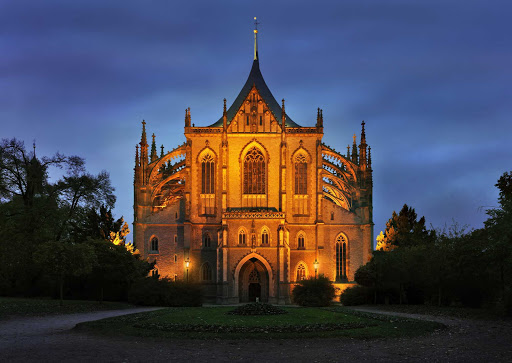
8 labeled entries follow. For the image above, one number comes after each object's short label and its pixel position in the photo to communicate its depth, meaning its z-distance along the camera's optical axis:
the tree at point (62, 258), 38.88
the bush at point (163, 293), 47.00
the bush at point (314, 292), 51.84
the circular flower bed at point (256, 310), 33.16
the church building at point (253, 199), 63.69
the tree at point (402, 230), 63.50
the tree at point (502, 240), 27.91
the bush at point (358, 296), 48.83
